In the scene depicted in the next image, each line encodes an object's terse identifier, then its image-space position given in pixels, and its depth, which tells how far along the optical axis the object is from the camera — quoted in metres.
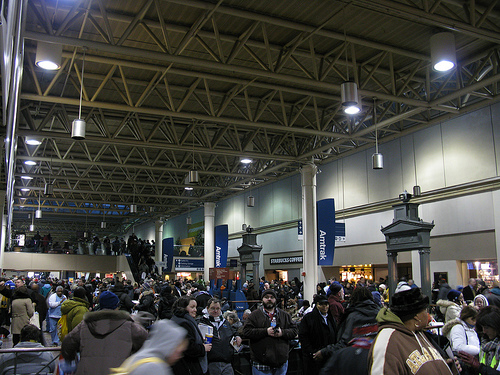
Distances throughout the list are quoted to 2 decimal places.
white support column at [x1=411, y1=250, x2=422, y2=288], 18.27
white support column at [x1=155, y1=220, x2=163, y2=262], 38.75
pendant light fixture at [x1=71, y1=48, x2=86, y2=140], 10.55
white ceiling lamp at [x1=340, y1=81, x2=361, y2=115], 9.62
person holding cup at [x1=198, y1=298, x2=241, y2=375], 5.95
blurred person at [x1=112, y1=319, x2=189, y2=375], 2.32
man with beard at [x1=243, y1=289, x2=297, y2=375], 6.07
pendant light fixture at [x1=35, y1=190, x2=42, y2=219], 23.23
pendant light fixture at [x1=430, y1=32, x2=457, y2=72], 10.85
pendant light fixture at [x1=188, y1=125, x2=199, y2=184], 16.95
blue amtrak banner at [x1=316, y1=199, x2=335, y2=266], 17.70
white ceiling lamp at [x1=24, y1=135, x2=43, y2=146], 17.16
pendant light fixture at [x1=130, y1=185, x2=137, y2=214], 27.30
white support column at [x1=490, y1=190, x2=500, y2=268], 15.47
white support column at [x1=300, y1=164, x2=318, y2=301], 19.59
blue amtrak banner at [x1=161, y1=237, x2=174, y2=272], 29.53
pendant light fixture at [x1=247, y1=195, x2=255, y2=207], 24.80
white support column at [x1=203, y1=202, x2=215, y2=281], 30.14
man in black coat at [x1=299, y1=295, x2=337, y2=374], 6.23
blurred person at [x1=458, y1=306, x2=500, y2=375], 4.13
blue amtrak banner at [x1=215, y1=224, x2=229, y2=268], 24.80
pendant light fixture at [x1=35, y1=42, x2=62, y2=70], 9.90
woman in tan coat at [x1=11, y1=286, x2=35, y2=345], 11.07
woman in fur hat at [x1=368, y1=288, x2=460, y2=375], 2.55
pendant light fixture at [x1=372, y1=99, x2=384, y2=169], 13.84
